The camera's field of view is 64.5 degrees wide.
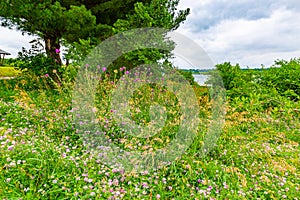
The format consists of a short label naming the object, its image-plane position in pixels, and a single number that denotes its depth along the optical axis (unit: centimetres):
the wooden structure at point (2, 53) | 2859
